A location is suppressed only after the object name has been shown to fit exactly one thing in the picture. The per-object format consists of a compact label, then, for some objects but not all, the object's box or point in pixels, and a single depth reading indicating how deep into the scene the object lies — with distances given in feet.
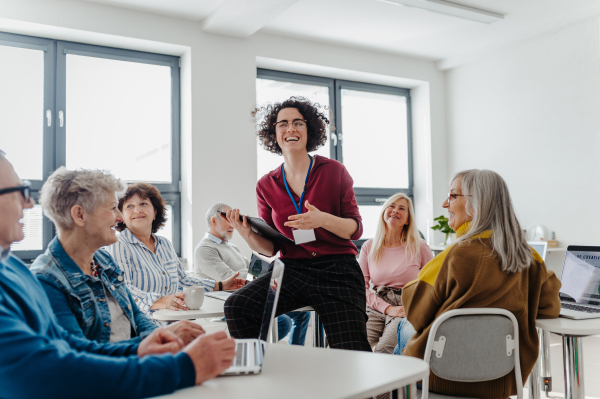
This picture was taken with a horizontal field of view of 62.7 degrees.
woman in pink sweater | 9.69
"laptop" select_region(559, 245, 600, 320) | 6.96
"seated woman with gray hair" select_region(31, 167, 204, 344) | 4.21
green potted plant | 17.72
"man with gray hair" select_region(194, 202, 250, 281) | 11.80
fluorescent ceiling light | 14.20
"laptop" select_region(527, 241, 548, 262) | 14.02
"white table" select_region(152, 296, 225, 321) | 6.53
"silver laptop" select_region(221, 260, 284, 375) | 3.60
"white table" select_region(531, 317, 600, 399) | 5.93
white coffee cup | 6.81
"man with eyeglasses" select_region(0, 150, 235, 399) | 2.94
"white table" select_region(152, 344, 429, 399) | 3.23
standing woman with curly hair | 6.76
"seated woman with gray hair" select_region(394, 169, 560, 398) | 5.82
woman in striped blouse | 8.00
